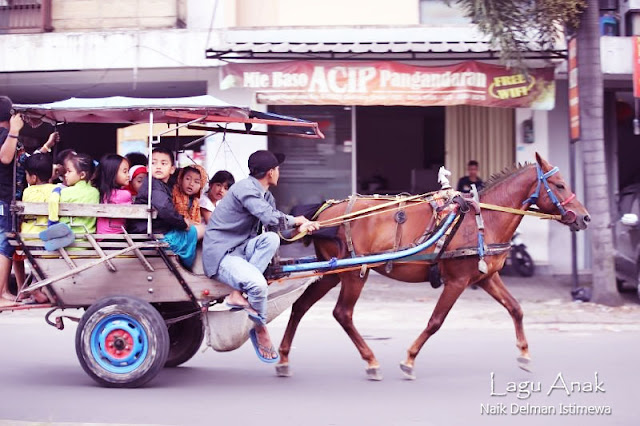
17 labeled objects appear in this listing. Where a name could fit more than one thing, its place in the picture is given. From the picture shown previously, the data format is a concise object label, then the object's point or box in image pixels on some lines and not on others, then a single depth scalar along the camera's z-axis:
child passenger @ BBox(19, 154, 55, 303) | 6.55
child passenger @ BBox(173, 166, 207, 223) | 6.91
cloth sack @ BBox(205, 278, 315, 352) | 6.43
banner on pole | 10.89
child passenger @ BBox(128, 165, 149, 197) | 7.16
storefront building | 12.13
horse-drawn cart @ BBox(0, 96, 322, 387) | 6.28
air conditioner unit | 12.95
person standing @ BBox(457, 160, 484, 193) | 12.88
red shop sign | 12.11
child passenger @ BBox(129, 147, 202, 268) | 6.46
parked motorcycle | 13.38
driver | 6.26
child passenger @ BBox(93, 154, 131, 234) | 6.69
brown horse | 6.79
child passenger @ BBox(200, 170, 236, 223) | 7.21
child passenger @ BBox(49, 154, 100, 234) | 6.49
